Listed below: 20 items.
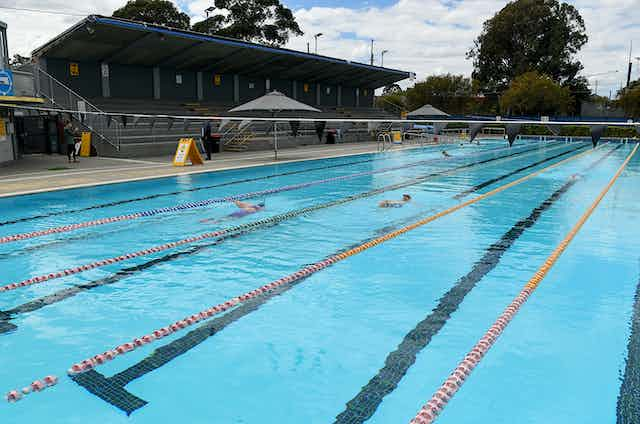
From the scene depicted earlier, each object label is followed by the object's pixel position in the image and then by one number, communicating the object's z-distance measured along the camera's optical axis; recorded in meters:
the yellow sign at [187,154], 14.64
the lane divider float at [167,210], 6.61
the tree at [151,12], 41.47
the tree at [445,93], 51.62
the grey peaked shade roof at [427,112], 31.43
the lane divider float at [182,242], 4.81
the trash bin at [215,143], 19.99
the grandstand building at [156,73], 17.95
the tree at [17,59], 45.20
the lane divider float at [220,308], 3.22
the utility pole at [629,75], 58.38
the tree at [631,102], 39.91
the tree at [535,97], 43.00
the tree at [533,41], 51.88
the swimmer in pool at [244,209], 7.89
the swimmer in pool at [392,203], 8.69
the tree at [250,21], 41.59
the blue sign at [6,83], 12.18
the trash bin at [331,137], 26.81
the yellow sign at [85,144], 16.95
